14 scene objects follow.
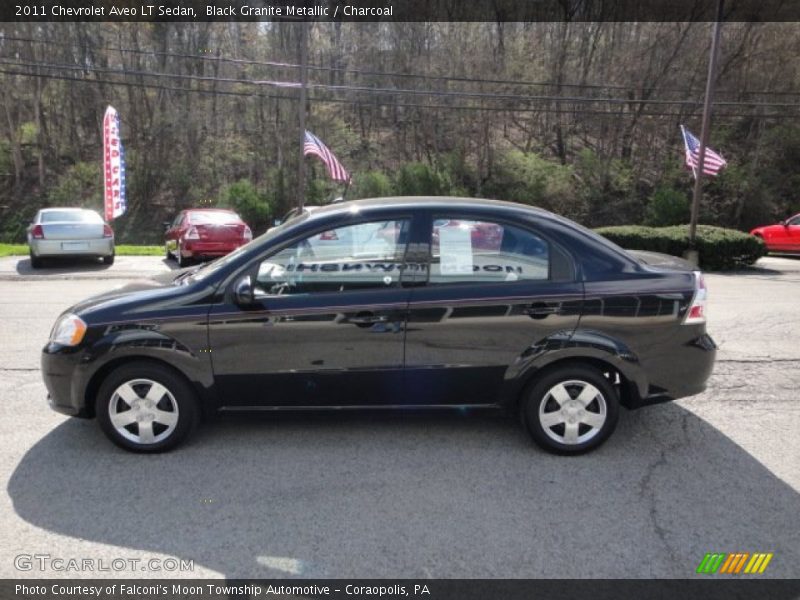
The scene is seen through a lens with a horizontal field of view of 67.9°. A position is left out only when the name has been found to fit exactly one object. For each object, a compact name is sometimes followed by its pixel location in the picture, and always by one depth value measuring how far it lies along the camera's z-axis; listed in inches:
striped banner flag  775.7
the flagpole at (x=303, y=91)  691.4
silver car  526.0
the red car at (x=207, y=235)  542.0
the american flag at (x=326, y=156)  696.4
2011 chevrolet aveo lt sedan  146.4
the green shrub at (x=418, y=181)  1142.3
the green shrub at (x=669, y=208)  1087.6
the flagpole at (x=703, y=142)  591.8
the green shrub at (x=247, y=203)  1107.3
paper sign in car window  149.8
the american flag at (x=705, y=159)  655.1
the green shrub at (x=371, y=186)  1117.7
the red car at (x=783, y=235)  710.5
